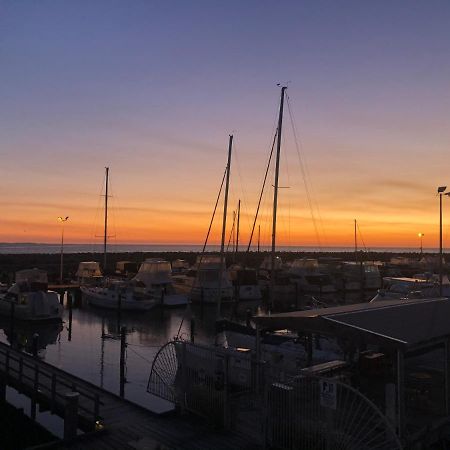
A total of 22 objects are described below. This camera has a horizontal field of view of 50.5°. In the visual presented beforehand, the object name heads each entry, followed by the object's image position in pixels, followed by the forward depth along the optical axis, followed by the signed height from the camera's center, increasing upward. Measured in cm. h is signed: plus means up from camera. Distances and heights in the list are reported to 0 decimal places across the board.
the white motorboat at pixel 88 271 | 5098 -207
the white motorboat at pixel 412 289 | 3628 -268
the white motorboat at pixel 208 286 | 4281 -295
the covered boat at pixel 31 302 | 3275 -355
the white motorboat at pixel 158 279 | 4171 -242
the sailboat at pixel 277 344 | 1778 -371
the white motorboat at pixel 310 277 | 5238 -248
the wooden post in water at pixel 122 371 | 1787 -460
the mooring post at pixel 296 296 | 4243 -379
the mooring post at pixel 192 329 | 2546 -412
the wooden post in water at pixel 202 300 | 4097 -406
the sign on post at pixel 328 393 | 914 -266
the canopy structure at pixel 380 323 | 959 -146
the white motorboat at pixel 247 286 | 4525 -301
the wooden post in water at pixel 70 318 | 2909 -435
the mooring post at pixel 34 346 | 2092 -417
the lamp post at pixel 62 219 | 5191 +357
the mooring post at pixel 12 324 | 2827 -459
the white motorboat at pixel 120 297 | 3844 -370
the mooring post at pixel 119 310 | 3481 -429
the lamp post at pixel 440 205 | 2991 +340
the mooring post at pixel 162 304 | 3978 -431
